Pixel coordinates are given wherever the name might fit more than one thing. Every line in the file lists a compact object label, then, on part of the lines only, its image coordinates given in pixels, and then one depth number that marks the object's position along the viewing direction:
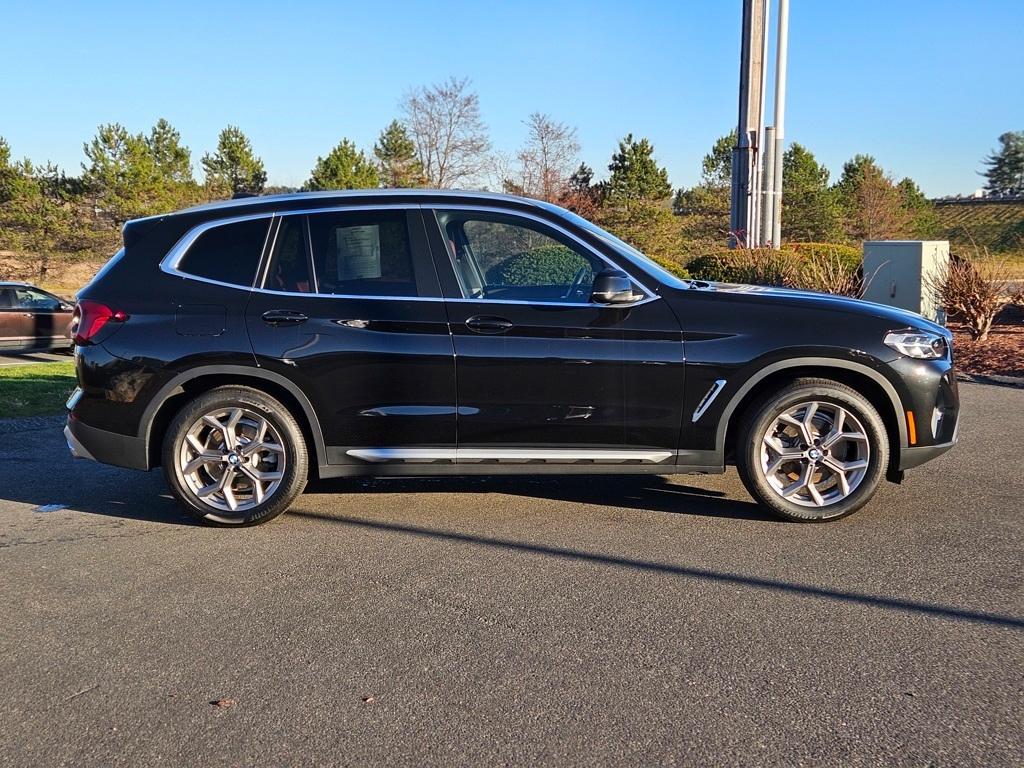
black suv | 5.21
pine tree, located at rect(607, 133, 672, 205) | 39.03
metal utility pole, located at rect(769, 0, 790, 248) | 19.53
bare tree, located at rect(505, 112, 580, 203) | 40.44
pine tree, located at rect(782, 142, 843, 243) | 43.38
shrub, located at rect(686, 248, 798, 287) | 14.59
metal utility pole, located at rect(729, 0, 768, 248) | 18.44
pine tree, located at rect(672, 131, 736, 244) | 44.96
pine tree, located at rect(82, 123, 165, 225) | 39.66
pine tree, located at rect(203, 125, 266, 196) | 46.78
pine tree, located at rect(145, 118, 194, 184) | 42.94
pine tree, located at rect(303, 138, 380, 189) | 43.00
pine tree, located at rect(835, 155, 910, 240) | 44.00
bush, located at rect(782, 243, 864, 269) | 16.27
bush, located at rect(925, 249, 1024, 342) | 12.35
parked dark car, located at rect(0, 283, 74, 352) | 17.34
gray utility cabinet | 13.48
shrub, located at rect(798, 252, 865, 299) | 12.98
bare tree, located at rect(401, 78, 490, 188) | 43.62
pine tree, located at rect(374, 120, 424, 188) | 43.78
